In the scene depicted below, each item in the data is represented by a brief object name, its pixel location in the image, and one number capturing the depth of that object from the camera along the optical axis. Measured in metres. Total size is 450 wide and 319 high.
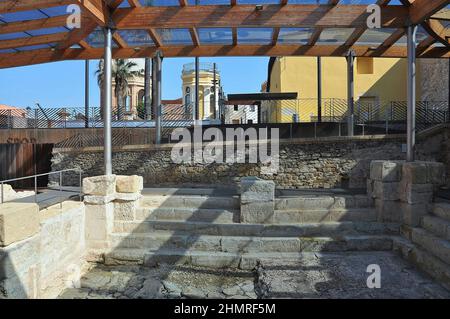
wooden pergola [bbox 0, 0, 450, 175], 6.62
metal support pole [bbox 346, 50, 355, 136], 12.02
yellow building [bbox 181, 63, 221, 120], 42.69
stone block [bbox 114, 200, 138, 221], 6.42
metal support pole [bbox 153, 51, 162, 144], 11.93
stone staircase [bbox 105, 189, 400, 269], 5.88
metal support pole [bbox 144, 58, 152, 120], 22.35
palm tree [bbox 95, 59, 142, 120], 34.17
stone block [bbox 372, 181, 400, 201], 6.39
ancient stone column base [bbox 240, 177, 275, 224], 6.32
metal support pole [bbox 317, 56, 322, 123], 17.09
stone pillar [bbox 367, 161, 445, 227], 6.08
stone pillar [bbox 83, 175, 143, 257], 6.09
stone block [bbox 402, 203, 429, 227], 6.07
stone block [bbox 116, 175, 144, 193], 6.42
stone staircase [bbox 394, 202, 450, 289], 4.88
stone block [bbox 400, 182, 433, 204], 6.07
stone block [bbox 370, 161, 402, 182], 6.45
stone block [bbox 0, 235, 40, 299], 3.63
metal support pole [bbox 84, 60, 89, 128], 18.57
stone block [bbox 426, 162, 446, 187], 6.12
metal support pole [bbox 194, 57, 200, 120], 17.28
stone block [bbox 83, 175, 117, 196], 6.17
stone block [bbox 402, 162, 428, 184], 6.07
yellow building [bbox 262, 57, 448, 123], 22.78
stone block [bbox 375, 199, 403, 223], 6.39
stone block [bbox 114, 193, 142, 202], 6.38
